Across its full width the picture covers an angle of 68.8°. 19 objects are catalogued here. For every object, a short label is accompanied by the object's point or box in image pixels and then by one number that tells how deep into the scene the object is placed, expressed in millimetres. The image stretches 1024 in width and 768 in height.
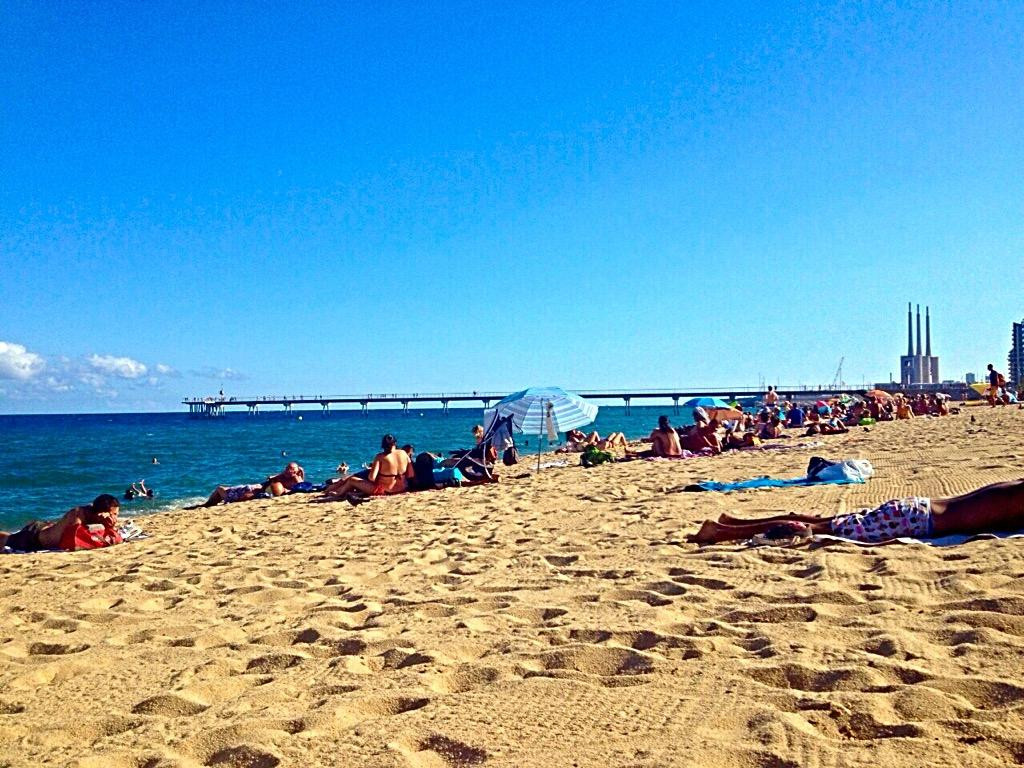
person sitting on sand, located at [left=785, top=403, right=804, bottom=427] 23000
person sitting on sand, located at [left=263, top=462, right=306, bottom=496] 12351
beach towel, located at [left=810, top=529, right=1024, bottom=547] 4172
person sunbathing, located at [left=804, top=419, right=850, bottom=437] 18672
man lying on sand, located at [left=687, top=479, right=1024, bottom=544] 4355
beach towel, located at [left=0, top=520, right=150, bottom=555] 7886
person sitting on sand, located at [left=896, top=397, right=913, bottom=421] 23562
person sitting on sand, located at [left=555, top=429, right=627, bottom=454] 17328
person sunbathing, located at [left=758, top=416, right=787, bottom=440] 18219
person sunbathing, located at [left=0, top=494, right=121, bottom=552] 7414
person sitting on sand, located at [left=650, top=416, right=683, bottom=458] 14166
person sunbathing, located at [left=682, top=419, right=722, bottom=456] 14812
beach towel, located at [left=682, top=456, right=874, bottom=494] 7945
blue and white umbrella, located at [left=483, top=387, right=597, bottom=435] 13453
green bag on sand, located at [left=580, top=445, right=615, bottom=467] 13875
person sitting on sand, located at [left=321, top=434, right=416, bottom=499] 10742
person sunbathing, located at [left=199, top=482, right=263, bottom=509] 12258
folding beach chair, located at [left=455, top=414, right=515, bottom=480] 11797
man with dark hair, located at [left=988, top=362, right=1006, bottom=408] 24677
